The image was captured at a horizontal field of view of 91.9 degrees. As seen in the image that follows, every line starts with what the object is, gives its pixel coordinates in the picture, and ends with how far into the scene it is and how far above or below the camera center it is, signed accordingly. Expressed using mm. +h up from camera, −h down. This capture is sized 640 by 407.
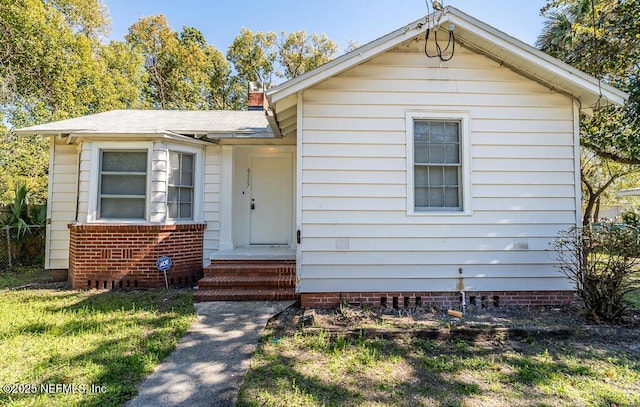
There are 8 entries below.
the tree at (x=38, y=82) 12172 +5981
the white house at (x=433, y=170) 4660 +801
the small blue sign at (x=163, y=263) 5641 -814
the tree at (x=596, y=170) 13344 +2514
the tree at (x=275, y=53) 20484 +11318
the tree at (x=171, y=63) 19734 +10107
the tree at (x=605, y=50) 6277 +3926
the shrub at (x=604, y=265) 3914 -539
